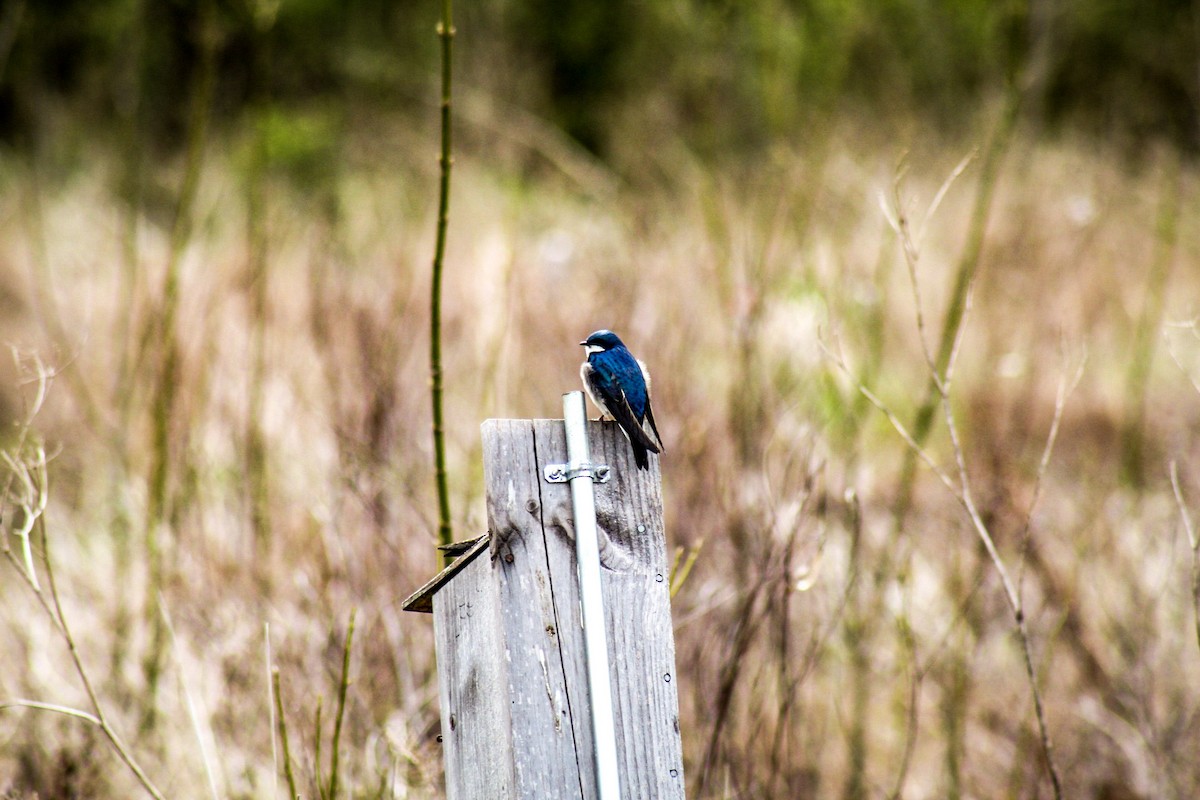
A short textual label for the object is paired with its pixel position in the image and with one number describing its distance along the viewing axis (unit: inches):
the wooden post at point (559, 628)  495.5
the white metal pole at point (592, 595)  494.7
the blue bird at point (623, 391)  497.8
